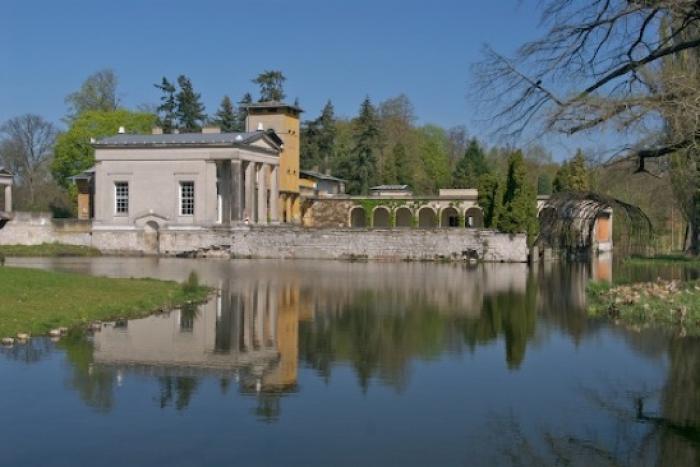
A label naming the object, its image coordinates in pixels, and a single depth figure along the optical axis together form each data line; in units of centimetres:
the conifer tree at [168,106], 8172
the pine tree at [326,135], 8162
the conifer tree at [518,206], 4853
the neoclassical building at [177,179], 5475
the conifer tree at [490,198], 4947
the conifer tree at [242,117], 8456
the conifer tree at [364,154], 7719
